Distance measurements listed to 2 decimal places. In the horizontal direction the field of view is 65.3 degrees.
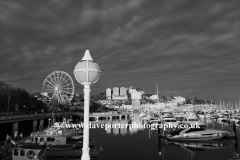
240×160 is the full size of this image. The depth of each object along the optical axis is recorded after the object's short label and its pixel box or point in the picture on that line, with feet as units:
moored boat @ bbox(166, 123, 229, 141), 110.32
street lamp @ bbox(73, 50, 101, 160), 17.51
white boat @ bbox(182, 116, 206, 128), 162.85
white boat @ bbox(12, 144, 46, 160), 50.80
